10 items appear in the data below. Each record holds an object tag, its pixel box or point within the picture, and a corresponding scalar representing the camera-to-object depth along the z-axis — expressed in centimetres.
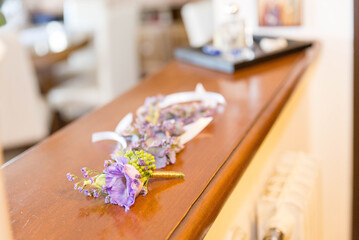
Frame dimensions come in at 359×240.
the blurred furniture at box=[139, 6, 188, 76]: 550
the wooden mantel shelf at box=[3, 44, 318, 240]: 66
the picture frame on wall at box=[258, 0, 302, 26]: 189
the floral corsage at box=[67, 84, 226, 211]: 70
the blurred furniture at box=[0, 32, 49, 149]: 273
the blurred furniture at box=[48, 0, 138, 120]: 344
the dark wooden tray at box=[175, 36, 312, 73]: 153
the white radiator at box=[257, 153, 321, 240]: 105
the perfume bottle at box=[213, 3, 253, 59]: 157
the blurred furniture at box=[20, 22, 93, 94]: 305
